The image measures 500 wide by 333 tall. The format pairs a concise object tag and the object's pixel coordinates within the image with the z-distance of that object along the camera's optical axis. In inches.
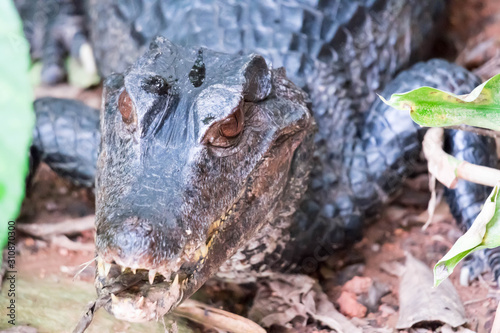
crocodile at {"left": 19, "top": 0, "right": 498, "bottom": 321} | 154.6
